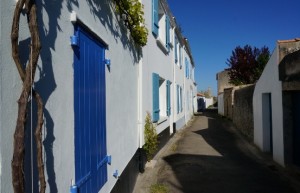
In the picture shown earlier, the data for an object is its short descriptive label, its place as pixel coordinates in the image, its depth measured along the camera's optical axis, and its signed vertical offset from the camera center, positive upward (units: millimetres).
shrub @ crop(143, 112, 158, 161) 5546 -834
